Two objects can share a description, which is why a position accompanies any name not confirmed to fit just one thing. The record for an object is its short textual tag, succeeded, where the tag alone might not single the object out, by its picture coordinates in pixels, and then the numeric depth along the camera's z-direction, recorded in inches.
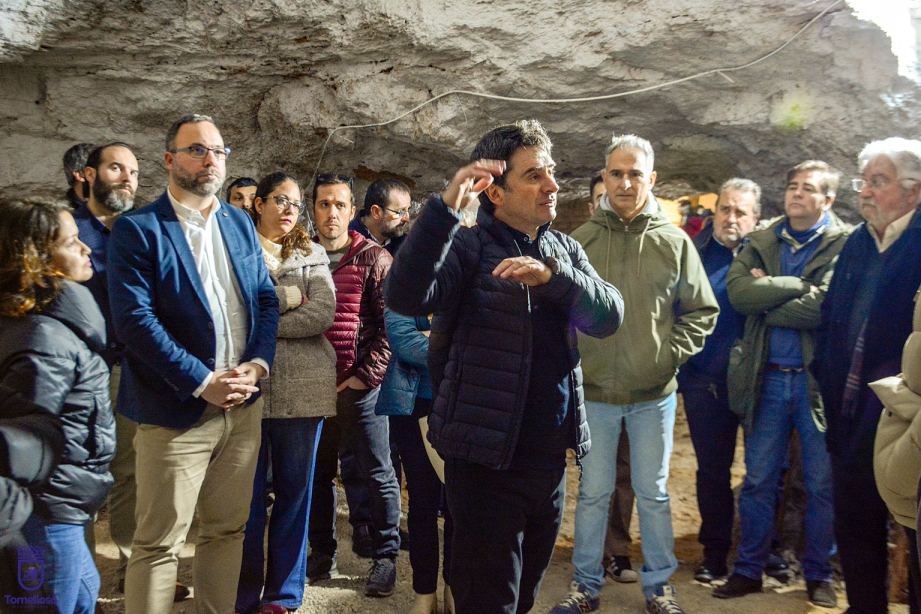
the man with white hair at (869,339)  127.2
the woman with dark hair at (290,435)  134.3
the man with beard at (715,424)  163.5
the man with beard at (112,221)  145.8
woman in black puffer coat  89.8
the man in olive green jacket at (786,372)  151.9
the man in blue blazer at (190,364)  108.6
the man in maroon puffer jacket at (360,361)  151.6
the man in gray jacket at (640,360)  141.0
